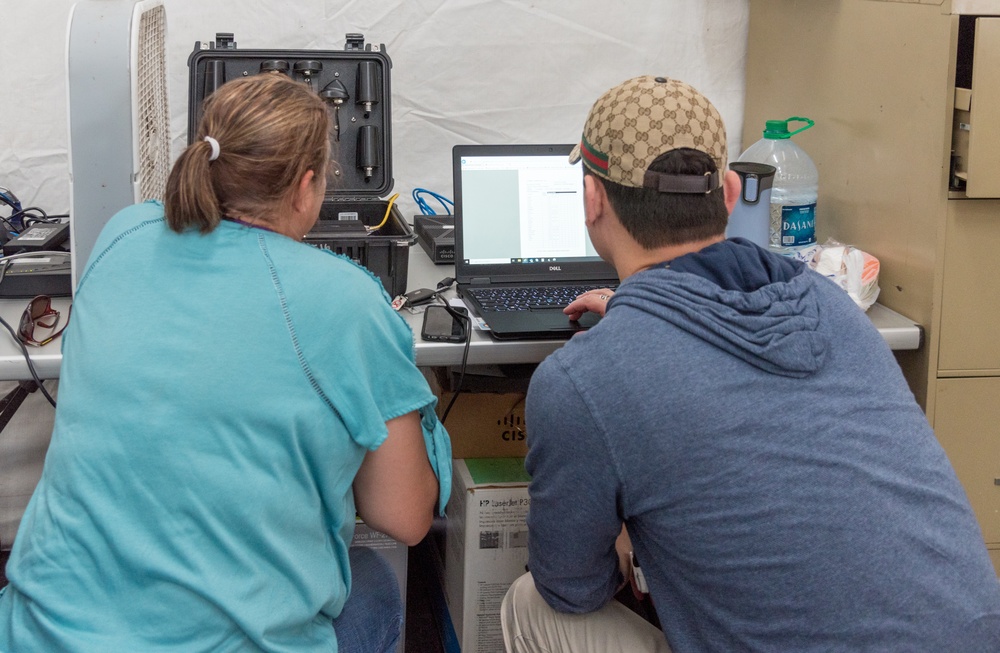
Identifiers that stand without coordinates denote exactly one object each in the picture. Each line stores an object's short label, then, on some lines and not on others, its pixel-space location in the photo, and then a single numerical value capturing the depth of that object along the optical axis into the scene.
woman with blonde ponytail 0.91
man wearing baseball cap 0.90
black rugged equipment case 1.77
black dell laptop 1.70
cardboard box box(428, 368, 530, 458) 1.73
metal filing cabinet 1.47
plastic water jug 1.77
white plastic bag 1.64
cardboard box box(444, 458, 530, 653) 1.61
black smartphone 1.44
